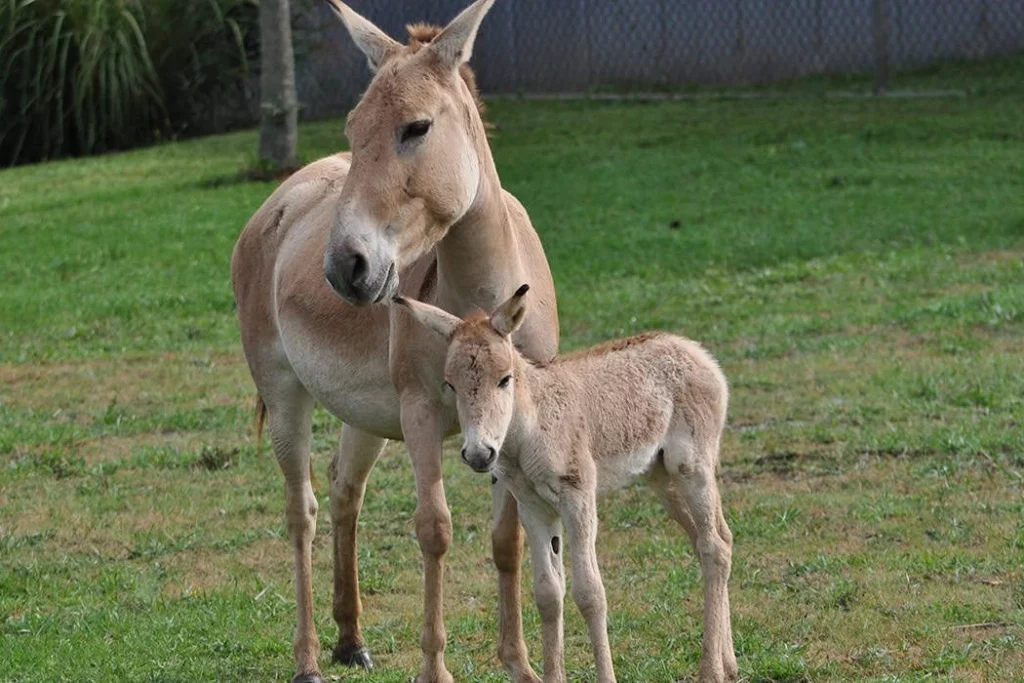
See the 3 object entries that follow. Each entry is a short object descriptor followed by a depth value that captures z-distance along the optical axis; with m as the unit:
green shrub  37.25
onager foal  10.16
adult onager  10.25
